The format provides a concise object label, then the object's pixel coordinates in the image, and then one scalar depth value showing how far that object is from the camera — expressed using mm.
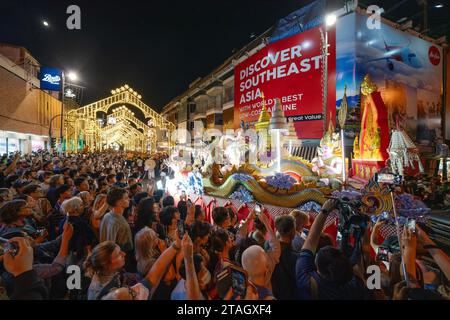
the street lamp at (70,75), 21109
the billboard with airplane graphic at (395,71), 13516
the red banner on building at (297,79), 15727
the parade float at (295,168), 4602
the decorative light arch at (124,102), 21203
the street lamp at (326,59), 14453
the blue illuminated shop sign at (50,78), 20031
